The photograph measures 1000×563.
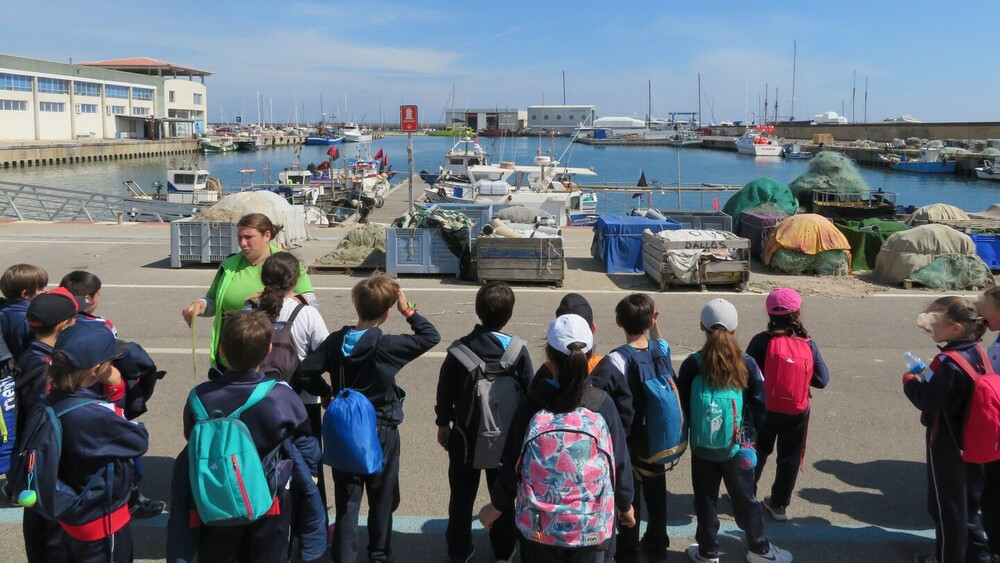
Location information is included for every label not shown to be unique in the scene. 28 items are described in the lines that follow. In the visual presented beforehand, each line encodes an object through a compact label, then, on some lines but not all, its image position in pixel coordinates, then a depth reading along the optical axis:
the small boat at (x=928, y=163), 80.81
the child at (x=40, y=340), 4.09
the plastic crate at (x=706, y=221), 16.17
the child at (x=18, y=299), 4.65
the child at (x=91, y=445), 3.32
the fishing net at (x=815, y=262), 13.72
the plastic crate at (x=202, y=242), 13.83
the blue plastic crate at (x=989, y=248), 14.02
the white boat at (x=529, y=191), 28.44
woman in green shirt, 4.88
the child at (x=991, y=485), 4.26
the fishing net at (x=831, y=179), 21.05
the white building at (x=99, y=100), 80.62
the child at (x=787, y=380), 4.61
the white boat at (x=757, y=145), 114.12
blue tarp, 14.22
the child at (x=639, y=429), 4.12
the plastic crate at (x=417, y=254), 13.29
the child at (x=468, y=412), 4.05
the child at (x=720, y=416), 4.14
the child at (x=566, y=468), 3.26
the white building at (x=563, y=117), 170.12
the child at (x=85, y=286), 4.73
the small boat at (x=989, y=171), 71.50
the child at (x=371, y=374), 4.01
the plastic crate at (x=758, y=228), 15.02
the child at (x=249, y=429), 3.38
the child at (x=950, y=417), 4.00
